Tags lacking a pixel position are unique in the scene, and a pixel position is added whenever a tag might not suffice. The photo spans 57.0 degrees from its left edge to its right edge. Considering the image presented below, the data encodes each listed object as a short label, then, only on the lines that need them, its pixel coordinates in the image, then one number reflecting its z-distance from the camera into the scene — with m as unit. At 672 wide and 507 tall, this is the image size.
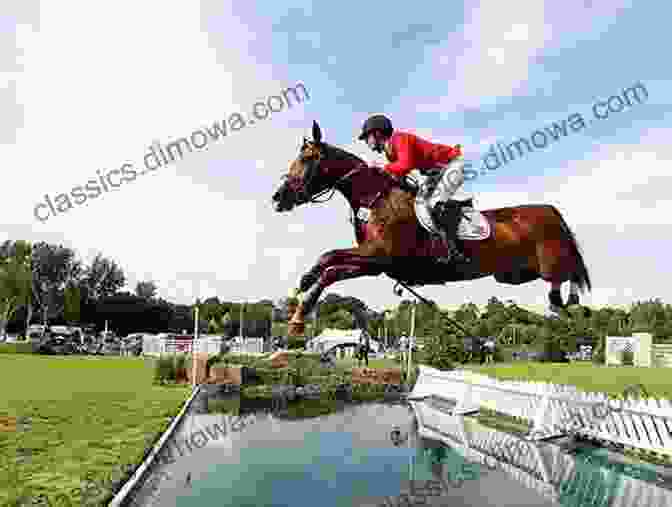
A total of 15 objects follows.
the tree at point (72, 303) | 70.38
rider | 4.93
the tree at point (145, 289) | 95.19
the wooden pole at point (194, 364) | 20.65
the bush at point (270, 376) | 22.70
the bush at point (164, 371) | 22.52
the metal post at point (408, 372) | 22.89
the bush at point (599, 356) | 38.38
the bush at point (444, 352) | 24.86
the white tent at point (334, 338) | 33.67
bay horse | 4.82
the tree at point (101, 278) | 77.06
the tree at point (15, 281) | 60.09
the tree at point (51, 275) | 71.25
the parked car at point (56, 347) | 44.81
